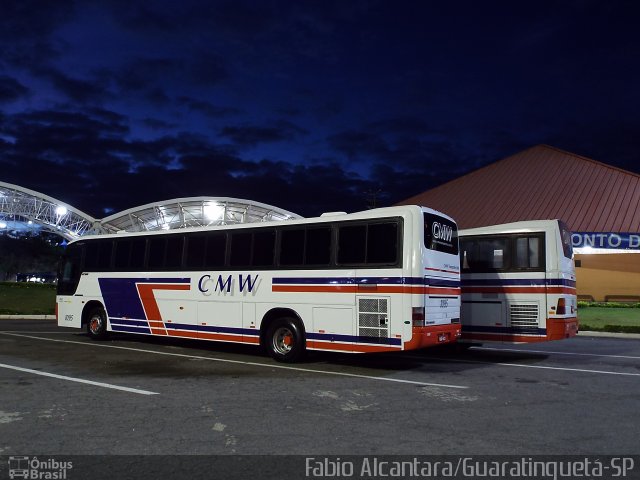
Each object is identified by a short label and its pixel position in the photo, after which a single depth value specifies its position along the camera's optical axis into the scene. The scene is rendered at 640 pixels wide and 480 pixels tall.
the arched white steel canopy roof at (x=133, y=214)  44.94
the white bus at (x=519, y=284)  12.66
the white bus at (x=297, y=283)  10.26
